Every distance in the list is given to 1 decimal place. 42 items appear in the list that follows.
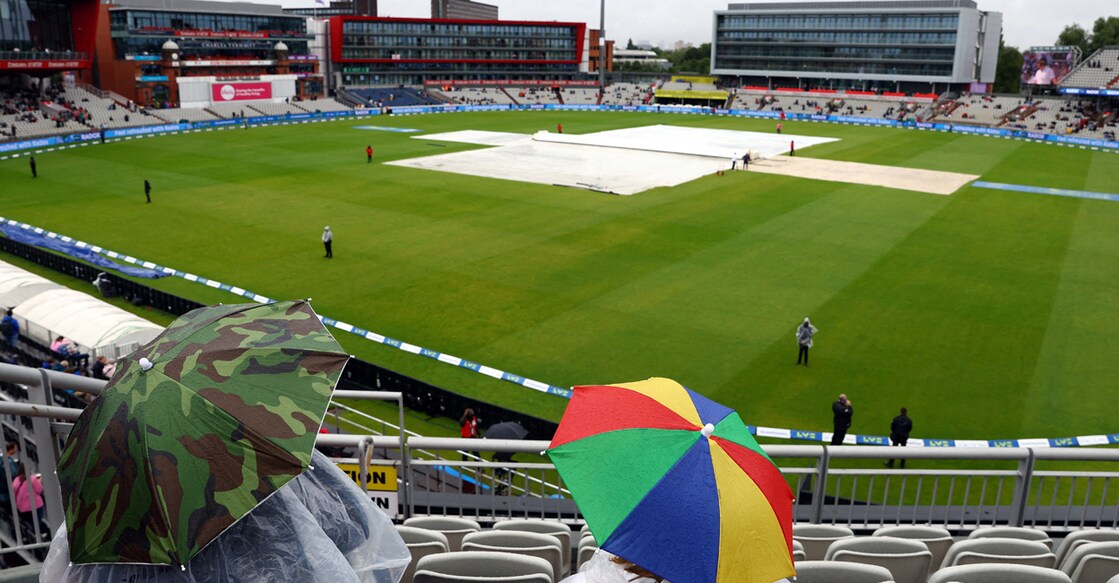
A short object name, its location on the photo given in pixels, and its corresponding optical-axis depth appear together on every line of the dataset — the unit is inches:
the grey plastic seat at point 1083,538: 264.2
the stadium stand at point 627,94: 4514.3
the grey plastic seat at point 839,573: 208.5
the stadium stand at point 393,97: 4020.9
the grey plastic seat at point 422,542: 240.1
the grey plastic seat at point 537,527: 278.5
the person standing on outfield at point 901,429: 586.5
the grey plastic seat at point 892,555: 241.1
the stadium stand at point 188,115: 3024.1
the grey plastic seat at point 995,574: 205.0
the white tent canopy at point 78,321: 705.0
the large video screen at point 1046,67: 3506.4
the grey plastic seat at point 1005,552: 243.6
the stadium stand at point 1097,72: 3287.4
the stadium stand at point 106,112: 2763.3
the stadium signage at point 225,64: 3348.9
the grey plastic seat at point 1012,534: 282.8
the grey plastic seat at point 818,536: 278.5
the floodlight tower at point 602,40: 3757.6
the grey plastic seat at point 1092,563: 230.2
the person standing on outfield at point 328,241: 1111.0
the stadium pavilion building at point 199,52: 3166.8
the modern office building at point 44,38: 2696.9
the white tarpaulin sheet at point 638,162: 1763.0
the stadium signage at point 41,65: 2632.9
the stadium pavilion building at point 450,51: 4303.6
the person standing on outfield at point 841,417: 600.7
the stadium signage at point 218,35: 3373.5
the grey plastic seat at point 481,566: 210.8
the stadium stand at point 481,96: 4239.7
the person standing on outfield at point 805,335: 756.3
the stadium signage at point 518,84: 4571.9
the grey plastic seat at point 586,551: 241.6
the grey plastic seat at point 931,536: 277.0
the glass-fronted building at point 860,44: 4210.1
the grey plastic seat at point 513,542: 244.8
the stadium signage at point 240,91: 3287.4
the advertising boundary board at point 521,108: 2338.0
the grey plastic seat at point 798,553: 244.1
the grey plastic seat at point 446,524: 277.6
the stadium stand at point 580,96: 4585.1
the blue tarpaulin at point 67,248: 1034.7
